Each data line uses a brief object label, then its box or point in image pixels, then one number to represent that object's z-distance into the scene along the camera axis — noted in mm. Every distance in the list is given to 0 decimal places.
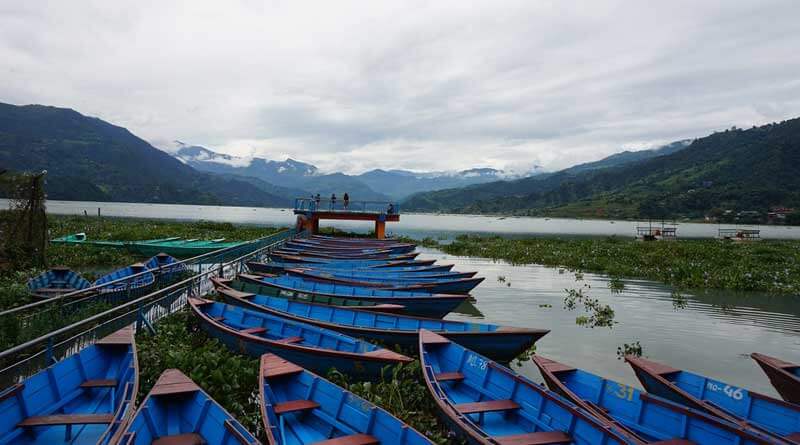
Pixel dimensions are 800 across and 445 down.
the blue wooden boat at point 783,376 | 8383
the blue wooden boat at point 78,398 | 6234
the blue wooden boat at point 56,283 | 15523
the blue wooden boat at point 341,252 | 29156
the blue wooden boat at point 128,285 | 14867
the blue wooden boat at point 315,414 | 6043
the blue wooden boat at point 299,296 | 13883
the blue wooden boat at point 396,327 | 10570
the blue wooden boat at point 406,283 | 18625
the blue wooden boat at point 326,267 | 22125
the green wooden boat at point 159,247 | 32062
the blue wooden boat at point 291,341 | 9188
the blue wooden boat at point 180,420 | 5734
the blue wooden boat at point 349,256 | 28109
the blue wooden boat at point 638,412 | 6137
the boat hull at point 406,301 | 15117
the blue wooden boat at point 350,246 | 32500
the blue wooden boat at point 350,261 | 24969
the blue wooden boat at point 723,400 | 6941
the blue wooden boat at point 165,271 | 18494
